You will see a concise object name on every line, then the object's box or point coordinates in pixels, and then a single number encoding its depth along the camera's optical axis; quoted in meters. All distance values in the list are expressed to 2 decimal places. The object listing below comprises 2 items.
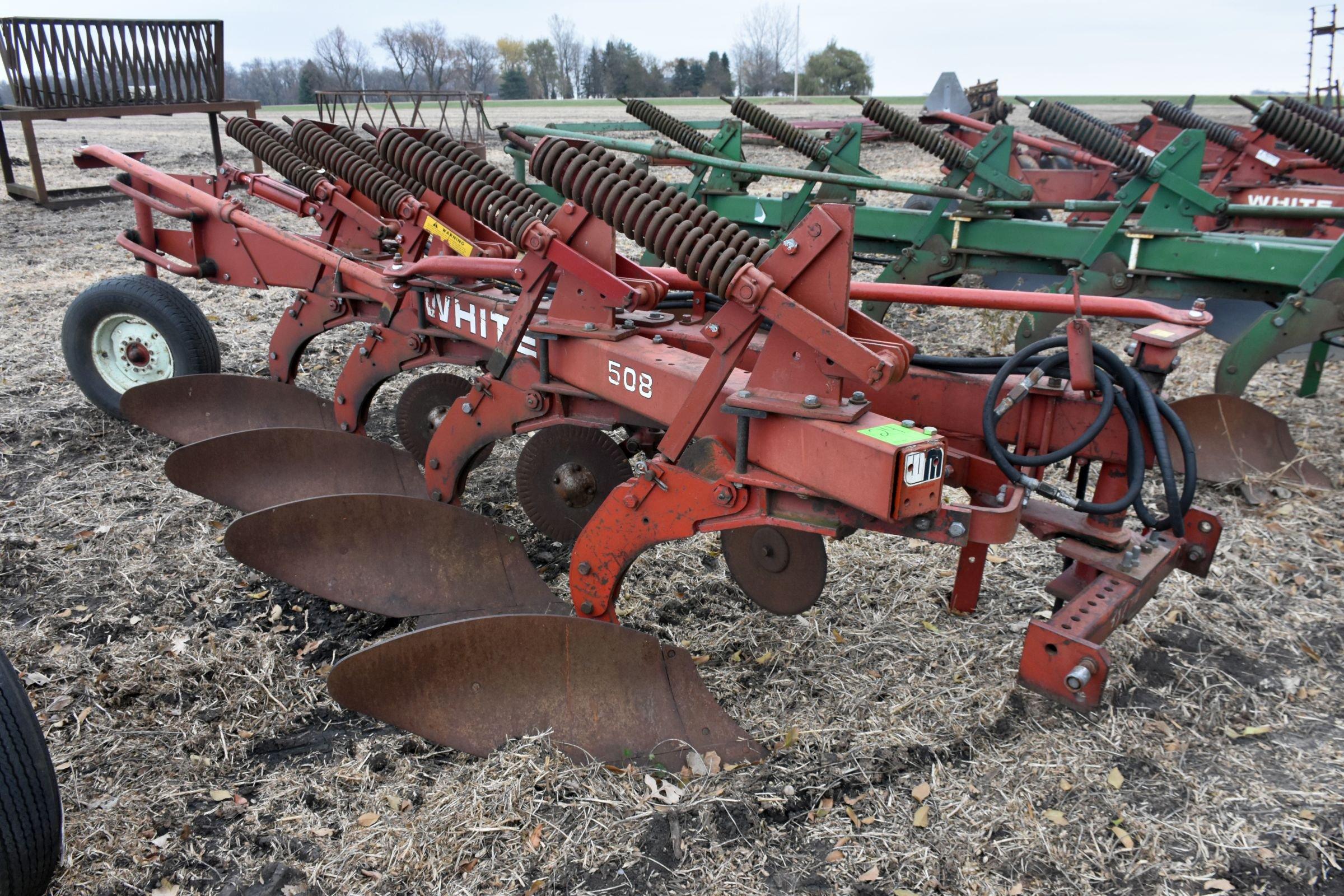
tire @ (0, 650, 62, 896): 2.12
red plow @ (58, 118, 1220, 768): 2.53
